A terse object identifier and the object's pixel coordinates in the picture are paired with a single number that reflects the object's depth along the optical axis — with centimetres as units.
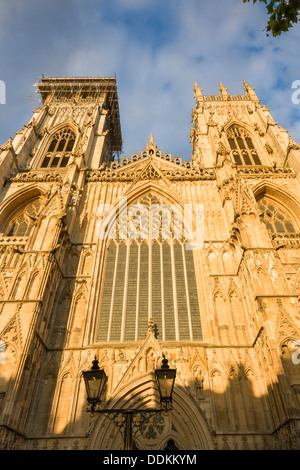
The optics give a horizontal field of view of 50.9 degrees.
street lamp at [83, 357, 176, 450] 538
